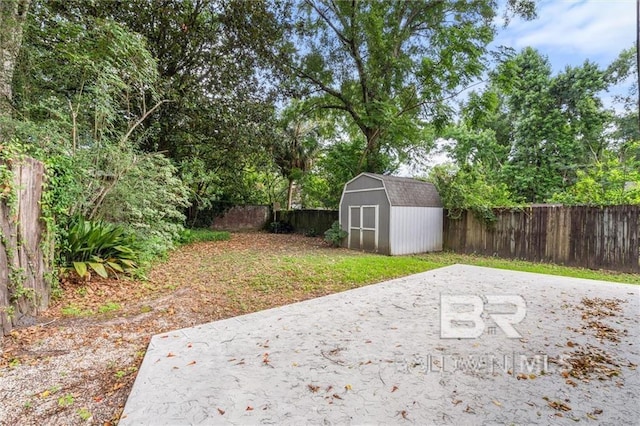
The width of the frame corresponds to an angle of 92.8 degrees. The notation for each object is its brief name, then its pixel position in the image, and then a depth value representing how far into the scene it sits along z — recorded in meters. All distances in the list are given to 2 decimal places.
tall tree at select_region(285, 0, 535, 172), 8.72
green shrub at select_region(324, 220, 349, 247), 9.52
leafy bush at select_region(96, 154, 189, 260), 5.12
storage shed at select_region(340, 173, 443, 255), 8.24
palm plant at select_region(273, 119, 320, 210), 13.45
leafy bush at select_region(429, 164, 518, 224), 8.43
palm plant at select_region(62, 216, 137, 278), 3.97
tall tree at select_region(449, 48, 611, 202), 12.90
